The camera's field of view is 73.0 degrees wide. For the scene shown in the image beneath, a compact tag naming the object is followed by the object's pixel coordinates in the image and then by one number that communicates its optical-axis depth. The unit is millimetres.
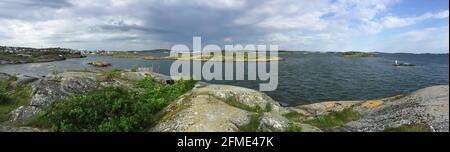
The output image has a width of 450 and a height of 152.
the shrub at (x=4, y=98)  23806
